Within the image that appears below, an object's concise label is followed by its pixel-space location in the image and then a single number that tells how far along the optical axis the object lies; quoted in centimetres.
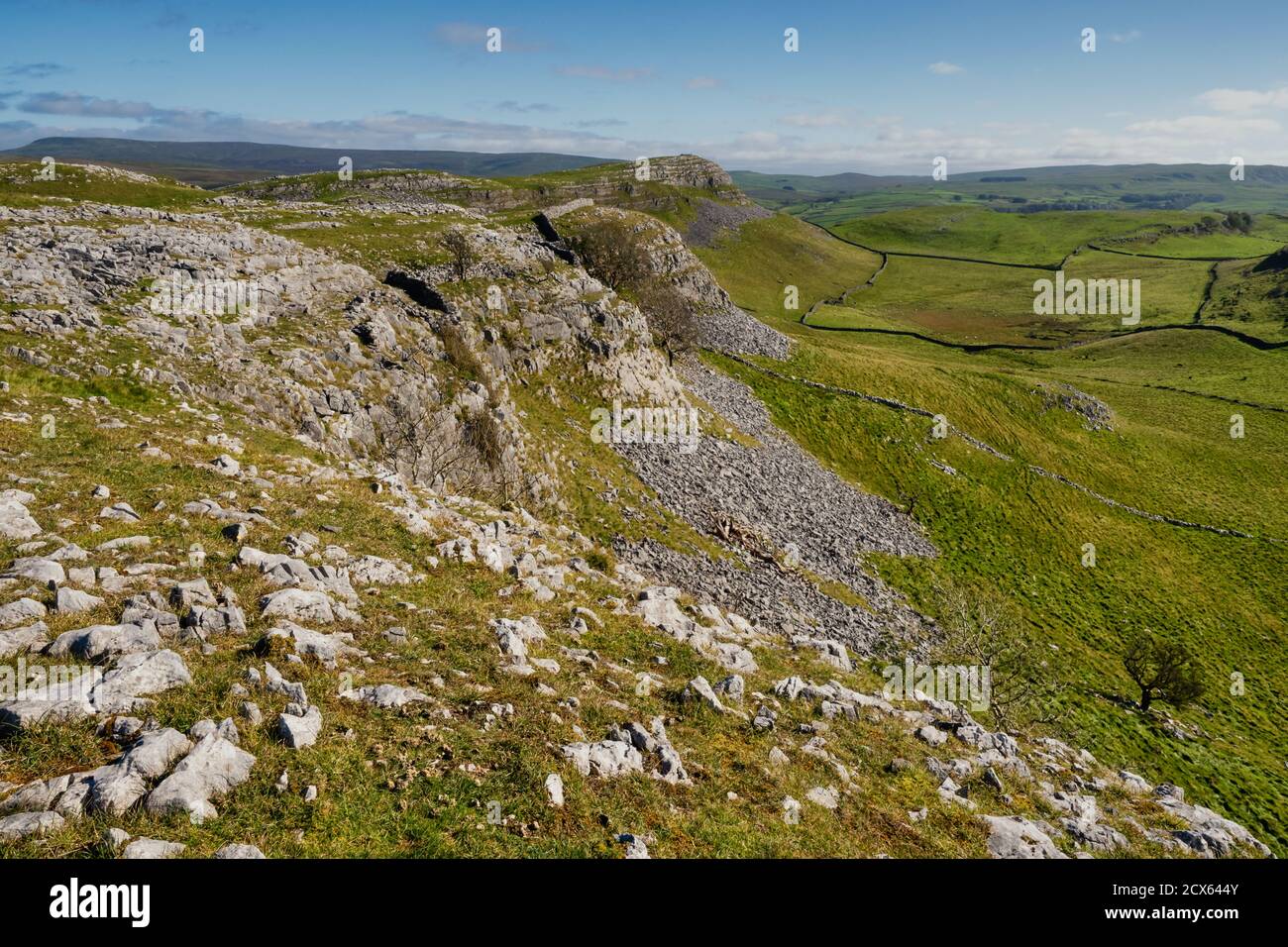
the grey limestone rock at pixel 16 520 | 1341
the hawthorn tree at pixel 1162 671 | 3841
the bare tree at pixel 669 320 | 6981
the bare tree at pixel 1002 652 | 3347
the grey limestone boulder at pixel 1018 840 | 1262
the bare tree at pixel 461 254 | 5059
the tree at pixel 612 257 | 7488
